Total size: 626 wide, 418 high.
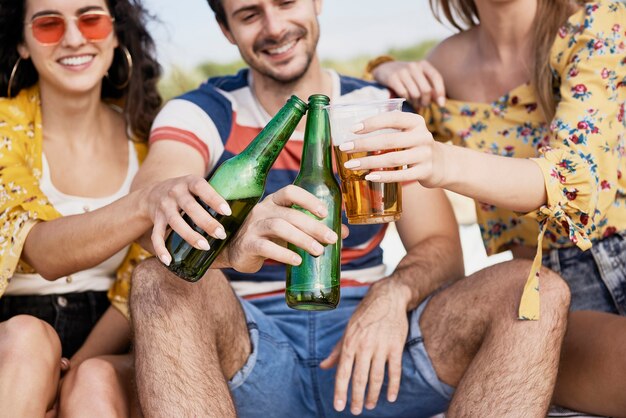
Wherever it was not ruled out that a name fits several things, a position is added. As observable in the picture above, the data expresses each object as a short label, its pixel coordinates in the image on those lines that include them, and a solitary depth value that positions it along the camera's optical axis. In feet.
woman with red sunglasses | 8.64
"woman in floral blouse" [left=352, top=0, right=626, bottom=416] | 8.20
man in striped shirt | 7.54
